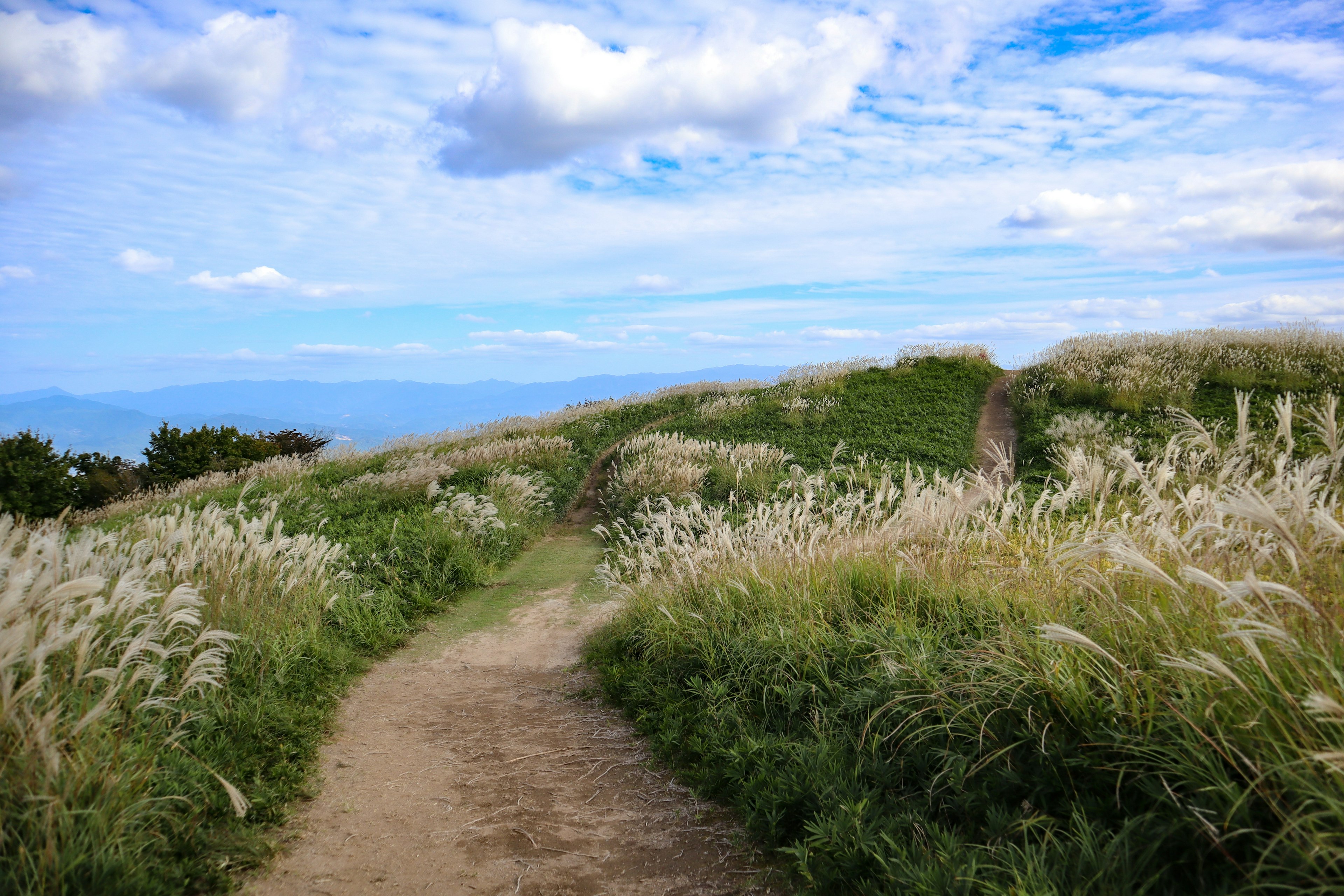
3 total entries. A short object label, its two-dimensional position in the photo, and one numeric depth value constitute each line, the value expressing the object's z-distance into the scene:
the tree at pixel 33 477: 18.11
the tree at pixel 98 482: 20.55
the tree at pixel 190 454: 22.11
